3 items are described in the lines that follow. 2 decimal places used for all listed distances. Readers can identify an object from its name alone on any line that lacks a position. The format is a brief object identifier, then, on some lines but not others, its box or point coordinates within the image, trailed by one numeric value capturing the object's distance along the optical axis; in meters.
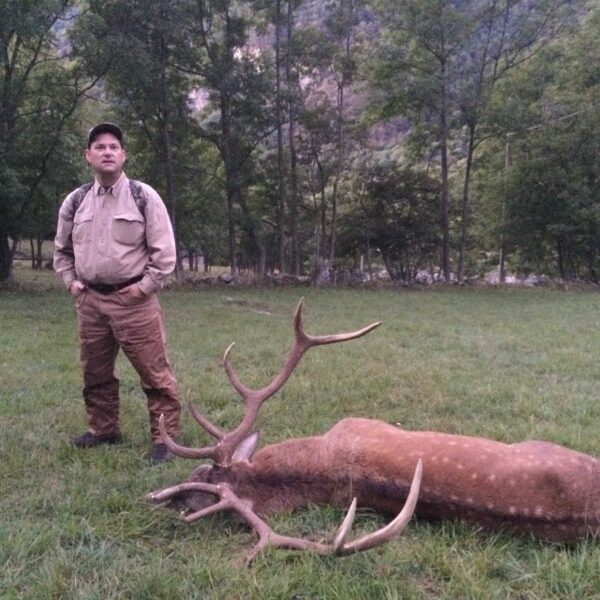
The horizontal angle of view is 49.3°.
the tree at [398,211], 26.89
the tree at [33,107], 17.12
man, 4.12
